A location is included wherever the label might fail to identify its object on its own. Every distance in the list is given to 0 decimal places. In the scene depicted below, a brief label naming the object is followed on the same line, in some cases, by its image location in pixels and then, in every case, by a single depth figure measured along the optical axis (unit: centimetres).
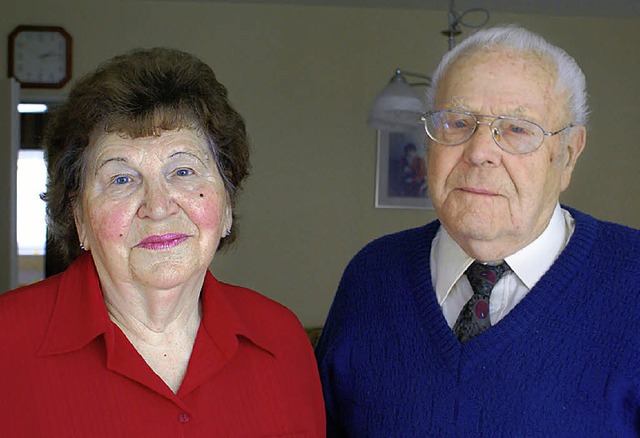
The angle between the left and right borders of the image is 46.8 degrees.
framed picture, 528
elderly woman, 130
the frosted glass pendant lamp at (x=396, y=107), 339
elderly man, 135
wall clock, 500
